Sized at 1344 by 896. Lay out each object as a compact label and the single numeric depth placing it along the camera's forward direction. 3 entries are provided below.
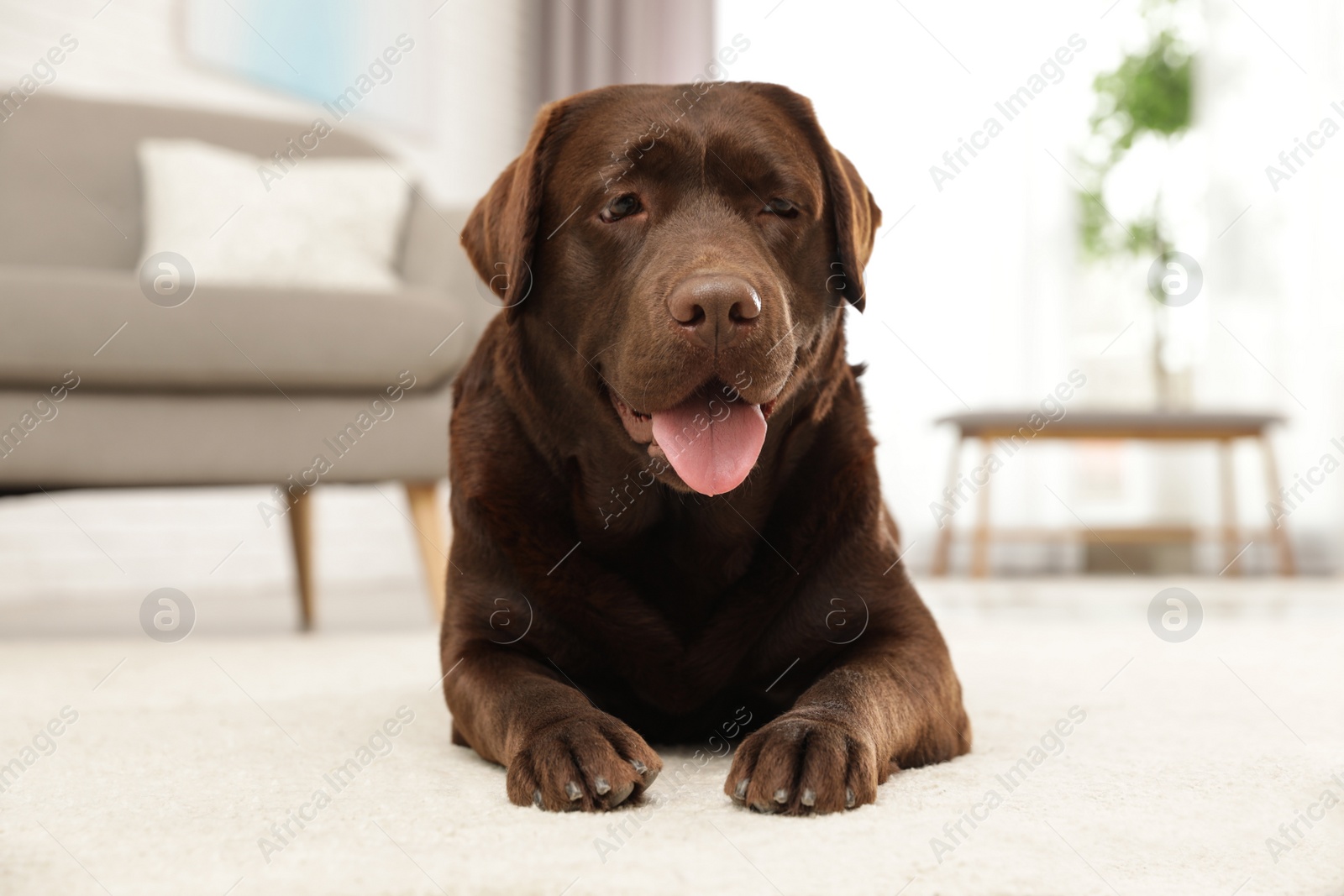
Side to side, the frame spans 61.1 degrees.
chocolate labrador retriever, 1.33
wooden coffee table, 4.74
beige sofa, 2.45
